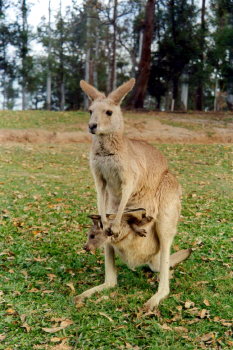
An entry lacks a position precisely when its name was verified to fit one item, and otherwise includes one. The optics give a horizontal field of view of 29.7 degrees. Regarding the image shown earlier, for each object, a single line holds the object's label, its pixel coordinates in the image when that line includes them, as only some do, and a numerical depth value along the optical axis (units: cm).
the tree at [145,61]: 1798
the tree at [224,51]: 1958
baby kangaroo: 384
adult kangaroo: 363
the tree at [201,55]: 2147
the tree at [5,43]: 2316
